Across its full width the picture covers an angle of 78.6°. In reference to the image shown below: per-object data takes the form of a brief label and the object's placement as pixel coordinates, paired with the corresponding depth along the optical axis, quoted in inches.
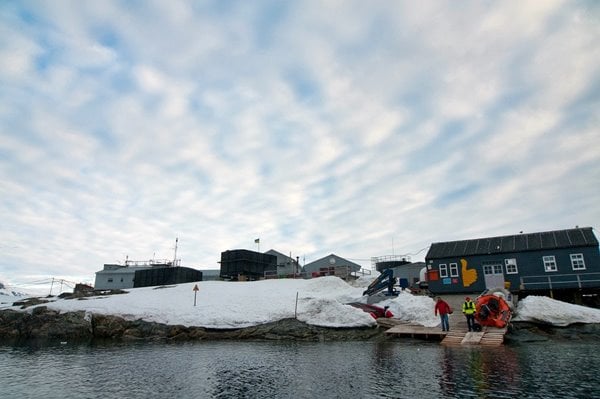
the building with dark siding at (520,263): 1343.5
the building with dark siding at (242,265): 2337.6
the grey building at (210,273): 3403.1
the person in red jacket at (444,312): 1004.6
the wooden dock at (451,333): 888.8
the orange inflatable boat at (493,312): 1000.9
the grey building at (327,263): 2923.0
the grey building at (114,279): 2677.2
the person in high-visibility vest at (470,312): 971.6
